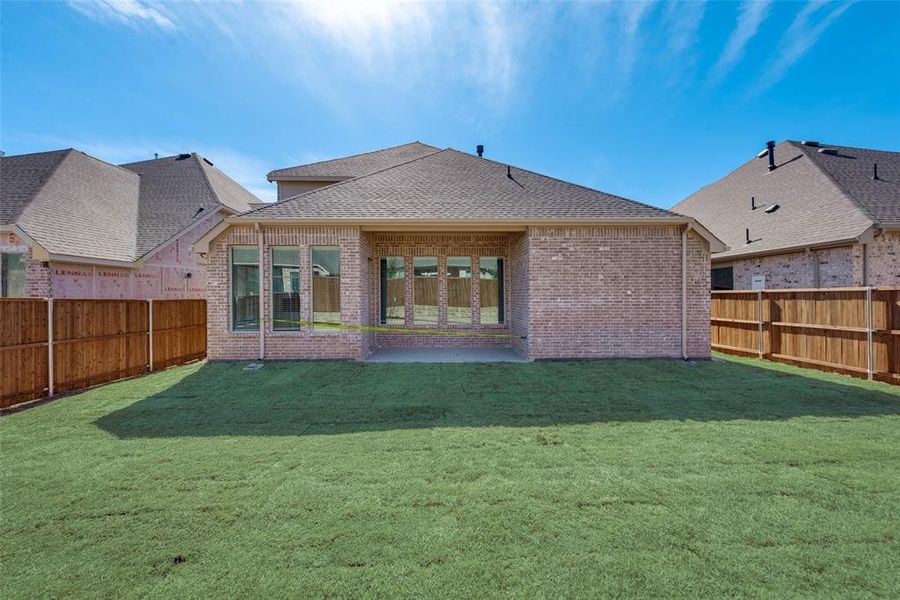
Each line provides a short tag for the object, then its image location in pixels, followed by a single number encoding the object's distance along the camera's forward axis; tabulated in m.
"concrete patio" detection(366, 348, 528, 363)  9.56
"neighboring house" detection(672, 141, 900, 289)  10.08
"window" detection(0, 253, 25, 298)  9.76
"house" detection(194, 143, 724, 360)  9.20
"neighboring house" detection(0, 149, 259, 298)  9.74
